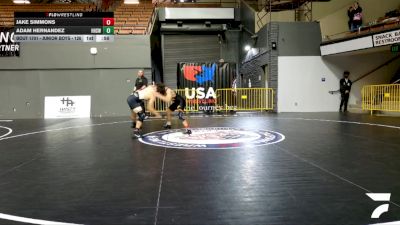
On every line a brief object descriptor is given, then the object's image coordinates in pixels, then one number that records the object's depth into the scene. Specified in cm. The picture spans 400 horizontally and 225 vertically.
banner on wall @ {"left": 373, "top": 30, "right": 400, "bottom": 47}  1312
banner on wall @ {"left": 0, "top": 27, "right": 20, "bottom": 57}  1683
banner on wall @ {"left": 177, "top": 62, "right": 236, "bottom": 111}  1708
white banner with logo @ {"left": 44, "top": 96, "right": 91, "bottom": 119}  1688
